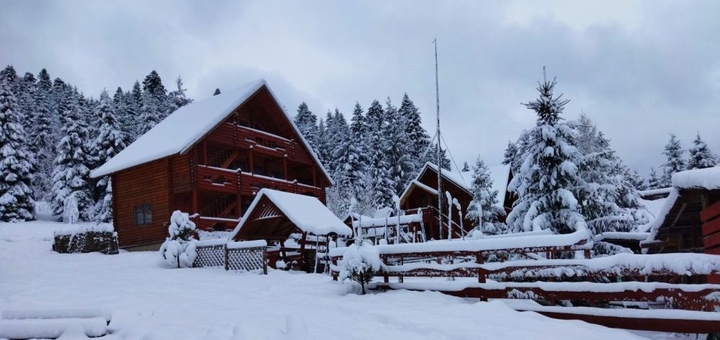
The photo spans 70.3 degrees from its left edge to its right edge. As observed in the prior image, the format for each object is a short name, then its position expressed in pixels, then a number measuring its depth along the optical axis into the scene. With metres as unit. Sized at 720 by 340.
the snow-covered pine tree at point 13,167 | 37.66
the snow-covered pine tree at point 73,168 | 41.03
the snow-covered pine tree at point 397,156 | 47.47
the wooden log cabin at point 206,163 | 26.70
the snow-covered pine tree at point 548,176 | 15.97
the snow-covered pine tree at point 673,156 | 39.75
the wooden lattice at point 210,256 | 17.88
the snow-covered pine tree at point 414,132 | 51.56
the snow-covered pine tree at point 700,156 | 37.06
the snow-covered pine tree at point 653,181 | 51.64
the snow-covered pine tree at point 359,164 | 47.04
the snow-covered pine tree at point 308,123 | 57.38
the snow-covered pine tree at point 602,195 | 16.86
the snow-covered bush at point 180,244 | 18.31
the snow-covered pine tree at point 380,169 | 44.69
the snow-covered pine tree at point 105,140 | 41.72
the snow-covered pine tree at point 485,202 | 27.38
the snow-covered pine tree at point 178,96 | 49.34
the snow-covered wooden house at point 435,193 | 32.83
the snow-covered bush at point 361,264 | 11.06
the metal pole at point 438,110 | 22.11
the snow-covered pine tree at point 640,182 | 49.84
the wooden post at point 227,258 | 17.20
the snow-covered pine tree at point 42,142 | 49.75
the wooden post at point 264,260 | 16.06
